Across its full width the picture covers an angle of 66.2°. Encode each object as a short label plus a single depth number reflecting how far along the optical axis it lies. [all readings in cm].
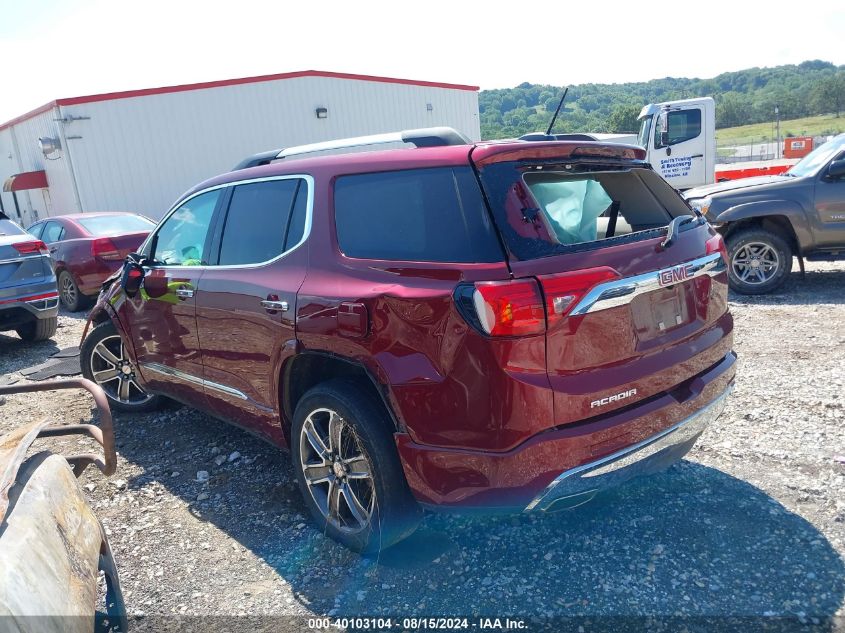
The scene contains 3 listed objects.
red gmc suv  241
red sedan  967
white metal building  1755
